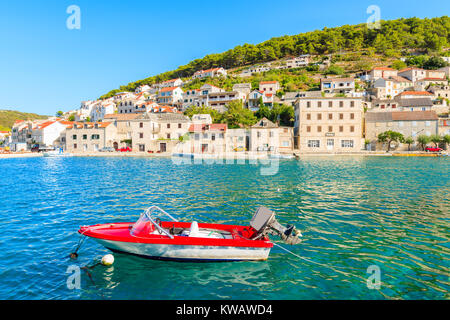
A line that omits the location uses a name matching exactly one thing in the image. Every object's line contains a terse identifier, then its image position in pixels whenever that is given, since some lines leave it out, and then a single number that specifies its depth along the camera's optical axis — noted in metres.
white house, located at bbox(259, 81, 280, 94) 93.62
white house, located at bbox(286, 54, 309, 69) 130.50
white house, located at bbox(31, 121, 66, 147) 76.75
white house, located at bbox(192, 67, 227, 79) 132.38
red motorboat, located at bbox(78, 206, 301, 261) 8.70
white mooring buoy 8.62
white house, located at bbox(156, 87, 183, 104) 108.31
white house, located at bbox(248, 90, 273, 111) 81.88
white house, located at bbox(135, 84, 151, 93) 149.15
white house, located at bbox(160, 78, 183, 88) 136.62
